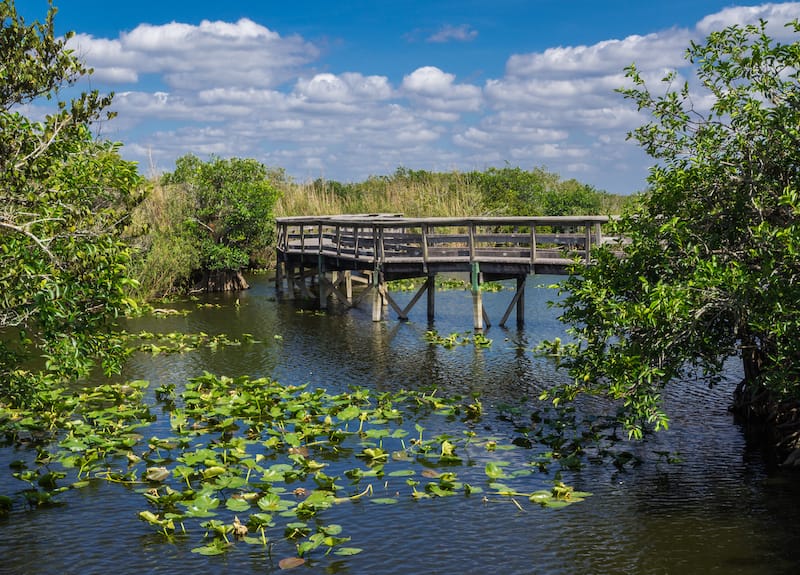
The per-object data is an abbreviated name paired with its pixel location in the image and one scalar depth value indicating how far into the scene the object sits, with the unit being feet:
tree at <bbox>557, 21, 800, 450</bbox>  37.01
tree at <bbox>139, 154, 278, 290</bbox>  116.88
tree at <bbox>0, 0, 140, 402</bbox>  32.81
